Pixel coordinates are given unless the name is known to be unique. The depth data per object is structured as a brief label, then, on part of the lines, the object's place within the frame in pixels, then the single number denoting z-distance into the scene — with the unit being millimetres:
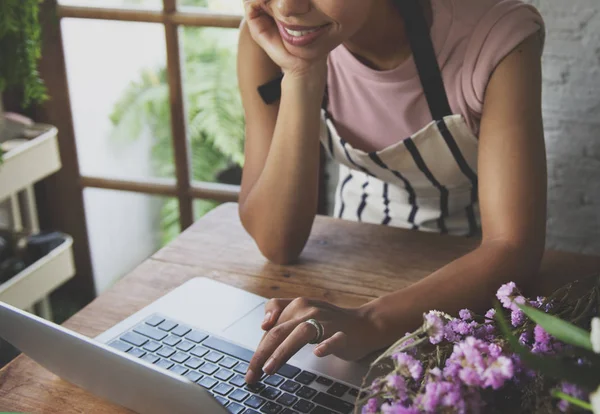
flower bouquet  526
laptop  748
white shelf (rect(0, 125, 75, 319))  1739
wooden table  1094
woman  1020
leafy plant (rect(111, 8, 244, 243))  2305
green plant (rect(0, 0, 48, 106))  1630
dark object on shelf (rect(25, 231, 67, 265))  1901
